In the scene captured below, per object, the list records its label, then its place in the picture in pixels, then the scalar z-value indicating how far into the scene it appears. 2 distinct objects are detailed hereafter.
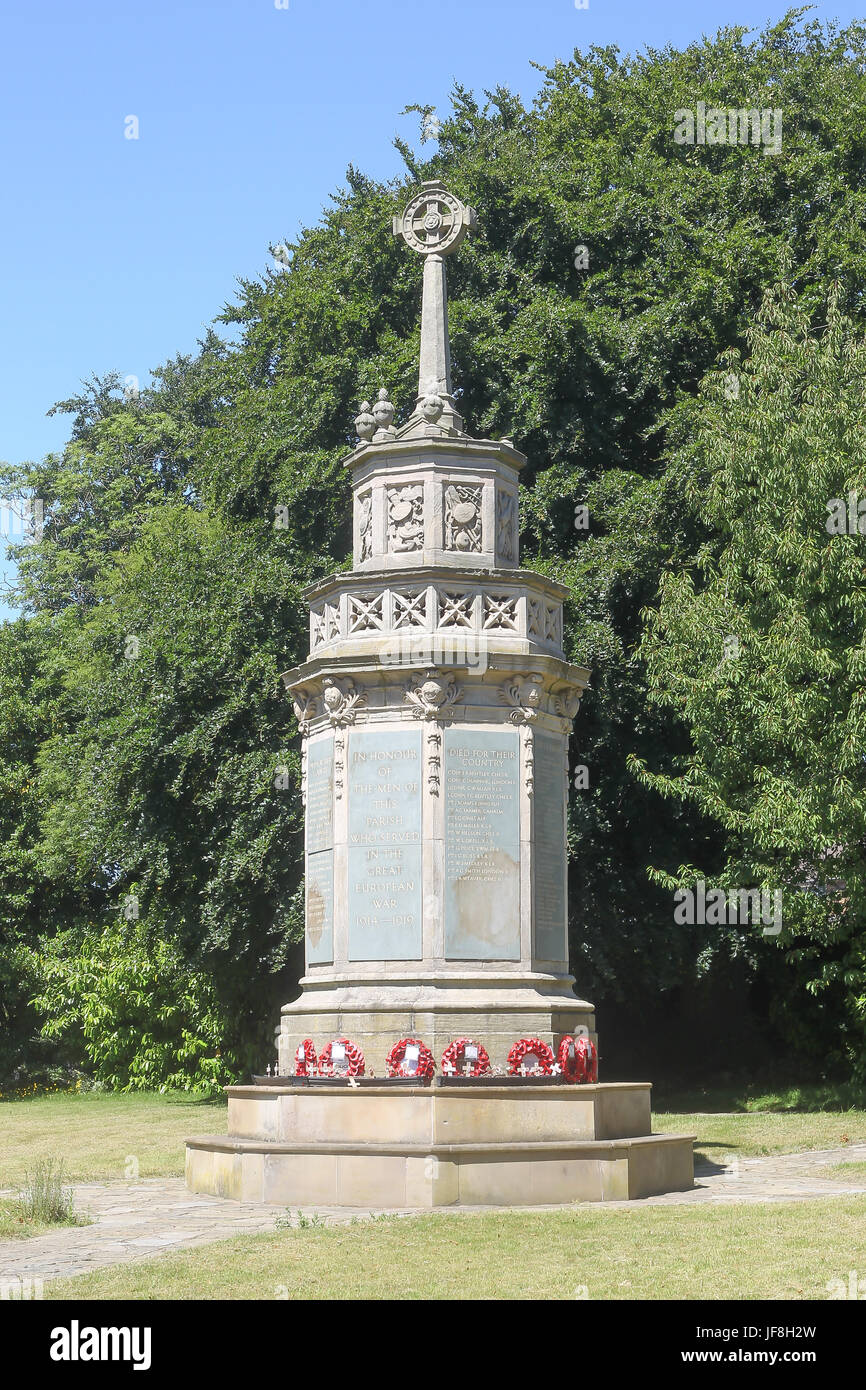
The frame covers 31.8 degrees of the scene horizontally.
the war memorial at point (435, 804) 14.91
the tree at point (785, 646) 21.67
